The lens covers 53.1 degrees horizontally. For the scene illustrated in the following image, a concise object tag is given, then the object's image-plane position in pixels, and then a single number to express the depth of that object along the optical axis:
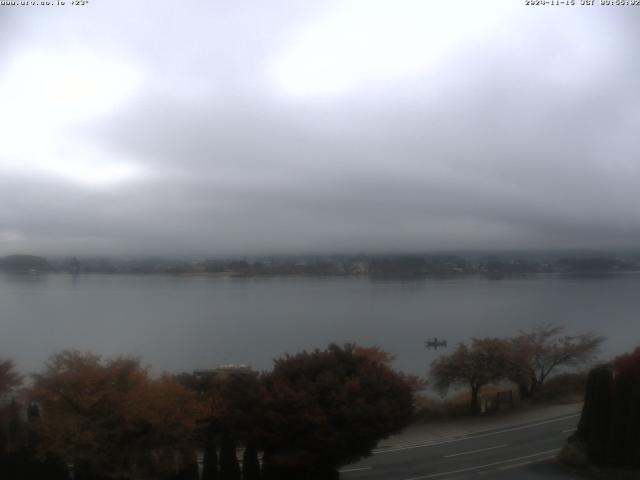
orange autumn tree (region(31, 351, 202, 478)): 11.30
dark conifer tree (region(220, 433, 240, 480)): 12.15
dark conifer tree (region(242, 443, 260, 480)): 12.37
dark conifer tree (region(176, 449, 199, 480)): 11.84
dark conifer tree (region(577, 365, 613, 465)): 13.51
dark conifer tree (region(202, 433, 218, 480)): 12.10
